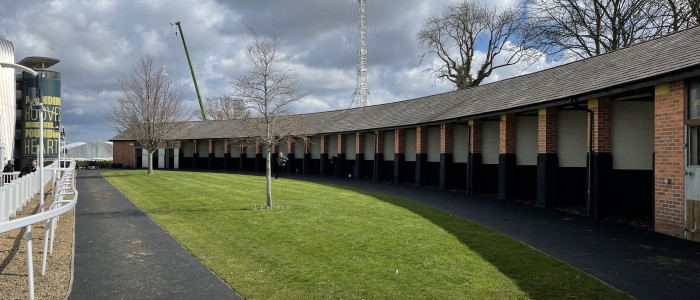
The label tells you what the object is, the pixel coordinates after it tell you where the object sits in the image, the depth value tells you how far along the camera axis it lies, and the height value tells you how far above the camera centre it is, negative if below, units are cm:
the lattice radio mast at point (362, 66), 5263 +941
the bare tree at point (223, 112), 6494 +551
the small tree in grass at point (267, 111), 1445 +121
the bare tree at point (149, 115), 3441 +250
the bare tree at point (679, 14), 2272 +666
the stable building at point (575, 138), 969 +50
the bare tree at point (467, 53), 4044 +858
